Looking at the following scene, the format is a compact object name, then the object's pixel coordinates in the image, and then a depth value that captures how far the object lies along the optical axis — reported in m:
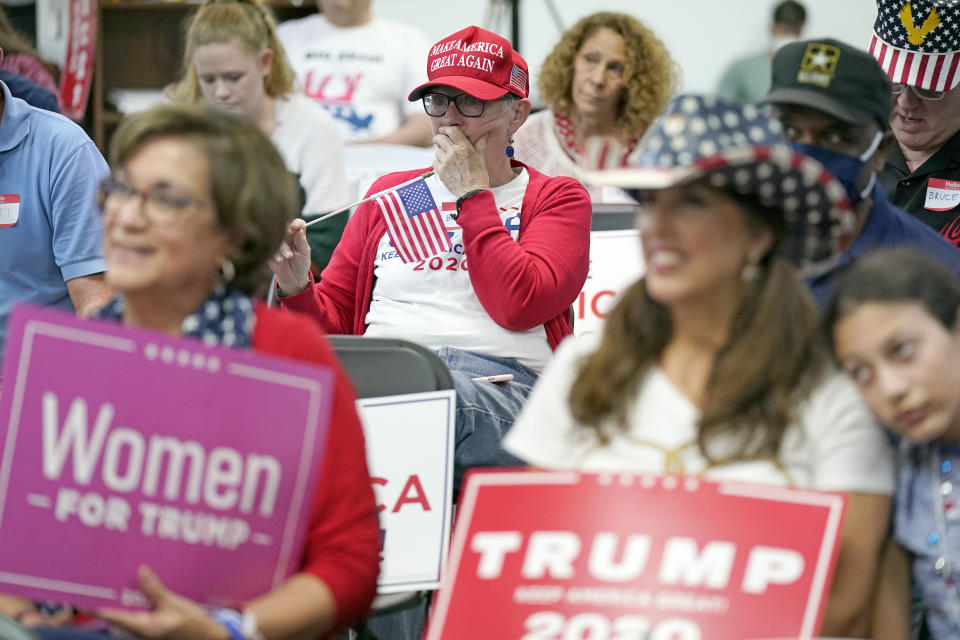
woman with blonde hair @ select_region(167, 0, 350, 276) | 9.48
